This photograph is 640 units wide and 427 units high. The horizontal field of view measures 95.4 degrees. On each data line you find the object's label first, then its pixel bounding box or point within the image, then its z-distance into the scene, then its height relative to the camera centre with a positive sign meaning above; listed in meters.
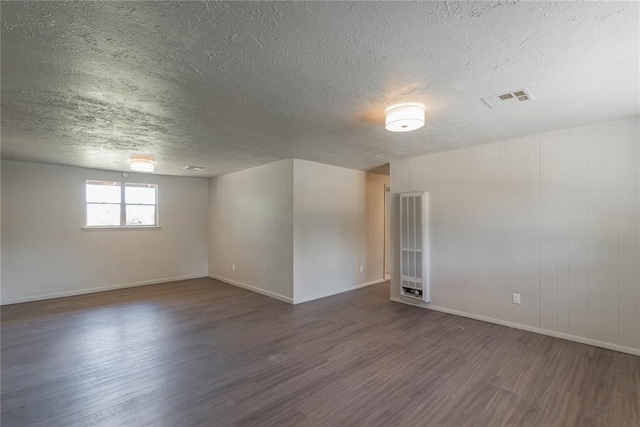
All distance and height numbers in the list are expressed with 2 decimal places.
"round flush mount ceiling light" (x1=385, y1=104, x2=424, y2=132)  2.59 +0.88
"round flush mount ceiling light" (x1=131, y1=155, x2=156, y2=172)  4.55 +0.82
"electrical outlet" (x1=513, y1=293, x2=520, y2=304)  3.74 -1.10
